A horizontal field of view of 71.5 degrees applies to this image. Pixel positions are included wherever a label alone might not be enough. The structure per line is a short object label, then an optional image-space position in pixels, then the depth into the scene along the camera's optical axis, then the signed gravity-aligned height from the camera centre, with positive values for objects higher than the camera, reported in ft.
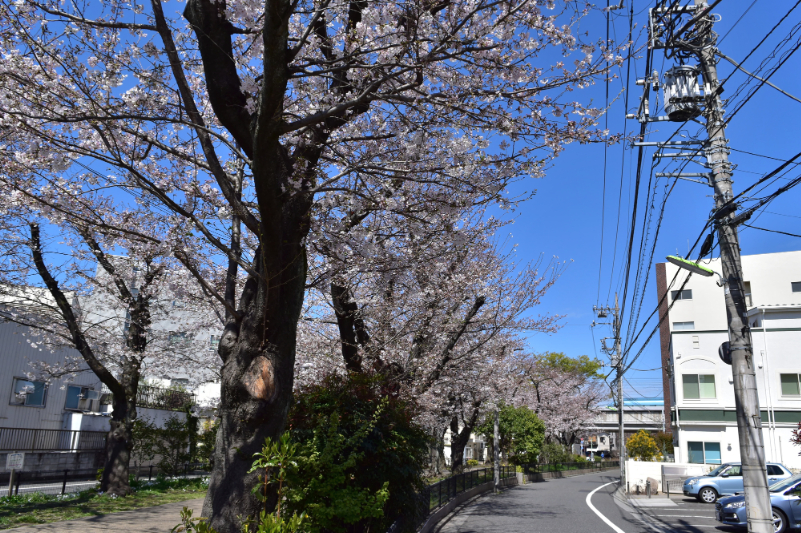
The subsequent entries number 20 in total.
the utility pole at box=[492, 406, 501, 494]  82.12 -6.92
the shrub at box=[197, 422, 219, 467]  75.67 -5.99
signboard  41.50 -4.66
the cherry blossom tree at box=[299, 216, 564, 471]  30.73 +7.02
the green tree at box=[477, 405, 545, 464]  116.16 -4.07
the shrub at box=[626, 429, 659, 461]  100.58 -5.41
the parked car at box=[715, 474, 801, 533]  43.62 -6.90
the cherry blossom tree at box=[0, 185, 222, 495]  43.55 +8.13
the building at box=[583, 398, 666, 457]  232.32 -0.17
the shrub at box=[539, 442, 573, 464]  143.69 -10.74
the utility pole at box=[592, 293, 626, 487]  91.64 +7.63
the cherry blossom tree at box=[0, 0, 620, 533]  16.87 +10.10
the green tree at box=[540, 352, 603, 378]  192.85 +17.10
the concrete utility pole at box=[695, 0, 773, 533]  30.60 +5.85
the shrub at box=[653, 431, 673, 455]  126.29 -5.69
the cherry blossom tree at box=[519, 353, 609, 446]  150.20 +5.42
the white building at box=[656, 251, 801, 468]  88.43 +5.13
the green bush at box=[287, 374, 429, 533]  17.75 -1.81
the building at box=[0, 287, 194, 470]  63.05 -1.61
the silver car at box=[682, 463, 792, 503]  68.28 -7.95
